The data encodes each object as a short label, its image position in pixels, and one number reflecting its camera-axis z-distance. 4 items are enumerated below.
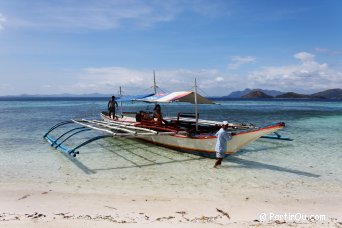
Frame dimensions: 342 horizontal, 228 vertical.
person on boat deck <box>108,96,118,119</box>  20.12
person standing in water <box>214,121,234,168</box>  10.88
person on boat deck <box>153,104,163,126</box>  14.59
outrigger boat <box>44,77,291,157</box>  11.53
